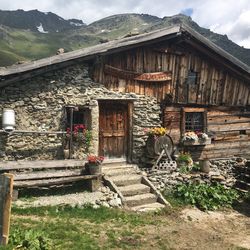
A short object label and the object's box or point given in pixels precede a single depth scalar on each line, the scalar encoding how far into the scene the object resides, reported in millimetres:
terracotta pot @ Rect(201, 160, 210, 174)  11108
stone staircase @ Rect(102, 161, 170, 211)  8744
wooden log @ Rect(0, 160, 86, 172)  8653
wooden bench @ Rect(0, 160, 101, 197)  8375
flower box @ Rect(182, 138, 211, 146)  11828
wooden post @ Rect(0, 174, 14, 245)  5179
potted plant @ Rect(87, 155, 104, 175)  8949
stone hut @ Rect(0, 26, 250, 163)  9548
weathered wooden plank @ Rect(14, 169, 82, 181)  8388
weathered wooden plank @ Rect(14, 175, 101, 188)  8121
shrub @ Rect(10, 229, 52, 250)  5319
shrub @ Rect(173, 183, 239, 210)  9318
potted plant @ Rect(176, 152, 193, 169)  11241
